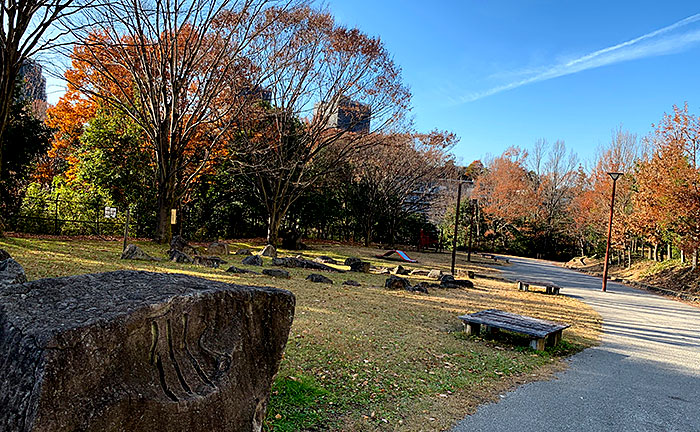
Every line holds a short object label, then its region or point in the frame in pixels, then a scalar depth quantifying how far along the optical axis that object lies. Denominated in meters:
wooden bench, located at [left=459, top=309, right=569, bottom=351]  5.89
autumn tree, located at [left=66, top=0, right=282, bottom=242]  12.55
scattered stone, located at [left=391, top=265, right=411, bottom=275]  13.87
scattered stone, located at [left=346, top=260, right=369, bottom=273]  13.73
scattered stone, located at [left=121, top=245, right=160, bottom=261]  10.28
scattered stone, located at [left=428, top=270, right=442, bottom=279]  13.73
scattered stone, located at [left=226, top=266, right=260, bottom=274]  9.71
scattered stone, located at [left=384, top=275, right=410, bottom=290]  10.24
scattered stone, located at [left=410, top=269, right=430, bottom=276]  14.16
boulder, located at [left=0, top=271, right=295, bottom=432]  1.90
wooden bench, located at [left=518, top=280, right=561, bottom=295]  11.91
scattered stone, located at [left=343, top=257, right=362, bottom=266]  14.11
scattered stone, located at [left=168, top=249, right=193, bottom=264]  10.89
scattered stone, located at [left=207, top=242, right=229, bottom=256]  14.10
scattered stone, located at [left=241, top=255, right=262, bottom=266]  11.86
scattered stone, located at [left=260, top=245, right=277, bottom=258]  14.88
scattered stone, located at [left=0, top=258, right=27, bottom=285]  3.04
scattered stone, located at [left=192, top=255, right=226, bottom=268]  10.59
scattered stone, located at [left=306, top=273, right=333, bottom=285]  9.97
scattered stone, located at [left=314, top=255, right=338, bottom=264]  15.11
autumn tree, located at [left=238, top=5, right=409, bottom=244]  15.12
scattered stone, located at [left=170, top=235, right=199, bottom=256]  12.23
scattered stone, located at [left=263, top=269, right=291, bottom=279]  9.81
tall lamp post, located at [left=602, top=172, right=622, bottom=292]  14.00
